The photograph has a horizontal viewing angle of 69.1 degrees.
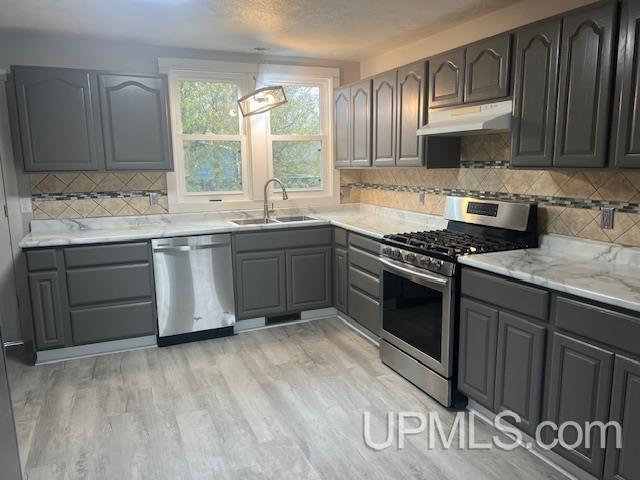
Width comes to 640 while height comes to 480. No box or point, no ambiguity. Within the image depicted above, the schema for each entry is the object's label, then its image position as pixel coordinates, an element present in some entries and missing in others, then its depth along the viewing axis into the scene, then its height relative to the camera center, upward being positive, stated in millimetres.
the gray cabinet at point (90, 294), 3332 -888
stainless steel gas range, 2676 -683
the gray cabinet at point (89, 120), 3383 +397
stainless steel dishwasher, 3639 -921
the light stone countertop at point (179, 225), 3446 -453
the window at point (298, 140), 4559 +300
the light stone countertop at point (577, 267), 1920 -500
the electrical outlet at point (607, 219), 2467 -279
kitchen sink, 4238 -461
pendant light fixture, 3629 +579
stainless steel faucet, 4336 -269
